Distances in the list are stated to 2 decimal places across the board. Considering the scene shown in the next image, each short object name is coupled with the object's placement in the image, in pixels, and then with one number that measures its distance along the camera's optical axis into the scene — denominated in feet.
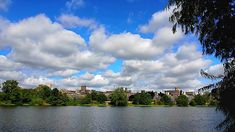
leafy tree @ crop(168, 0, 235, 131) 25.70
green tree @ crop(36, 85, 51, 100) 354.59
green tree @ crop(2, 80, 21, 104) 325.54
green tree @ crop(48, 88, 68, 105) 350.81
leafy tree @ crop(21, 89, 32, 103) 333.37
